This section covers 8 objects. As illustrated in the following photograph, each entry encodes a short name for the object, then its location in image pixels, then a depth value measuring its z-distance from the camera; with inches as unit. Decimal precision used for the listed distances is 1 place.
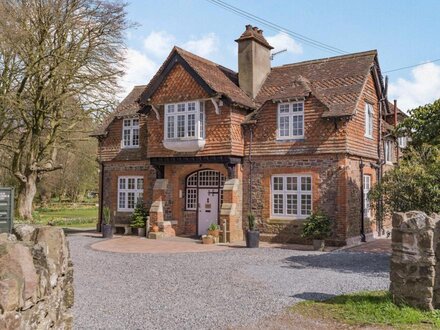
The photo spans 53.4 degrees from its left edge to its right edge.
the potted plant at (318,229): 697.0
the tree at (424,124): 638.5
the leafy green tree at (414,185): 492.4
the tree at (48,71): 946.1
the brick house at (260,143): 751.1
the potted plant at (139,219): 908.0
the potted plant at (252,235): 713.6
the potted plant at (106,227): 874.1
